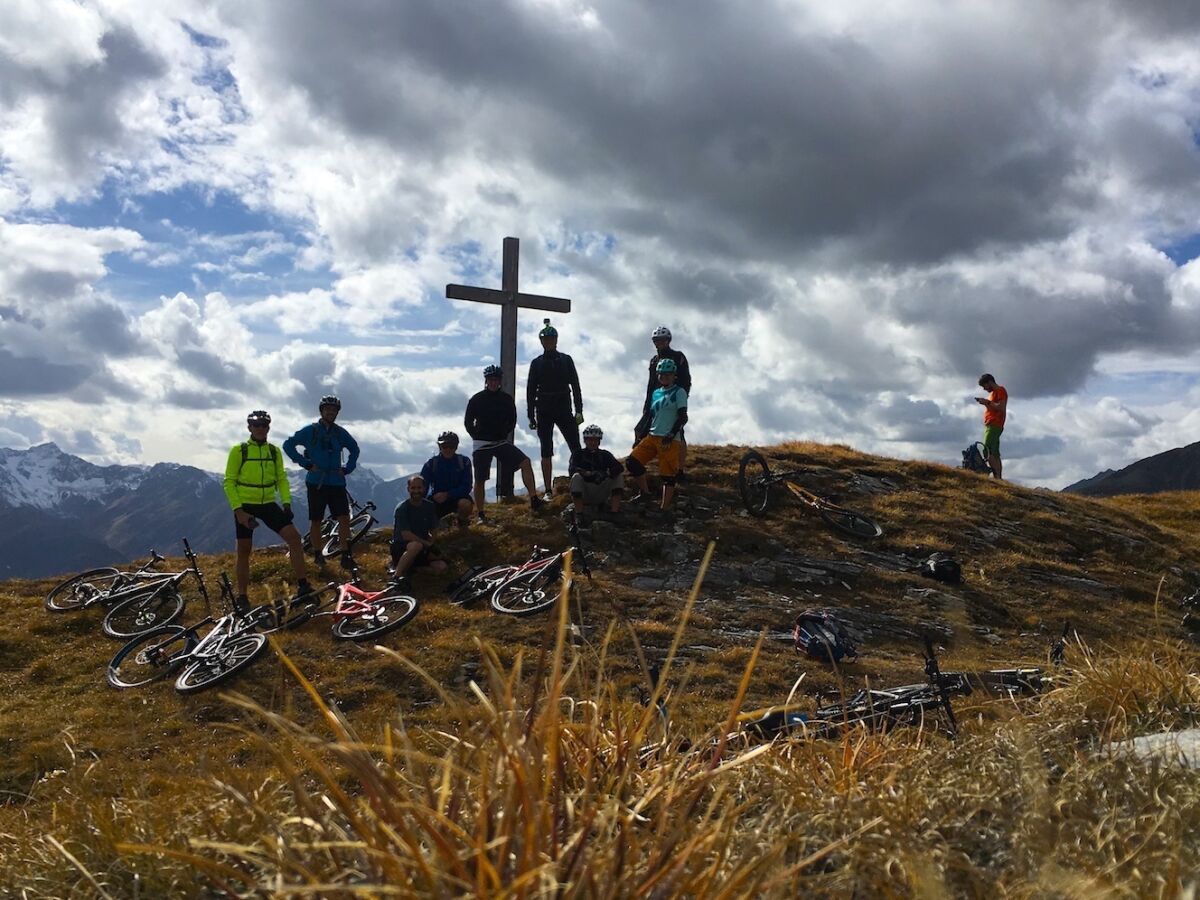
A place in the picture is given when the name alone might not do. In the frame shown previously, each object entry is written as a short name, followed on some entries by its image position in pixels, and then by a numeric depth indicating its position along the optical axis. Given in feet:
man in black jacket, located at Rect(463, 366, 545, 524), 52.24
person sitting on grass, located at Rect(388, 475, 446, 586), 45.44
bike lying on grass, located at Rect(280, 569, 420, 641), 38.27
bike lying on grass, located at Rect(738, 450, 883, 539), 55.88
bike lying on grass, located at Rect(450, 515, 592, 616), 40.73
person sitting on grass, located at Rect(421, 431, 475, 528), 50.60
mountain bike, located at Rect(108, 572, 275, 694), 34.45
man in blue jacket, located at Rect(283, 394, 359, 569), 46.68
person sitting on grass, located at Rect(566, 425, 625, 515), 51.80
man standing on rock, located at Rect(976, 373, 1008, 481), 66.03
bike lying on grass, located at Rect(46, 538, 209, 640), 43.65
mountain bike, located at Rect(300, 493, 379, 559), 53.31
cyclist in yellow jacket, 40.37
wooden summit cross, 62.95
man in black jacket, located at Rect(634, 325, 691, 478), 51.78
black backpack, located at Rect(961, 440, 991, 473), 76.61
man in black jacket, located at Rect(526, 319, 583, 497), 52.47
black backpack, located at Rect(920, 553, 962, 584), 49.98
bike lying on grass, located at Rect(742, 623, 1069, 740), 16.22
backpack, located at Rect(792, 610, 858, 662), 35.76
